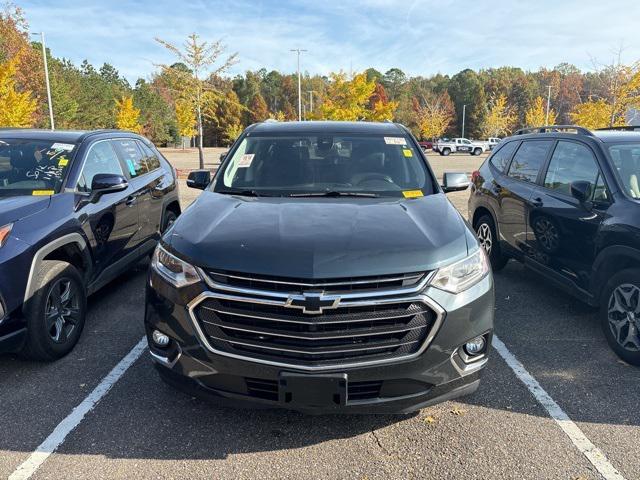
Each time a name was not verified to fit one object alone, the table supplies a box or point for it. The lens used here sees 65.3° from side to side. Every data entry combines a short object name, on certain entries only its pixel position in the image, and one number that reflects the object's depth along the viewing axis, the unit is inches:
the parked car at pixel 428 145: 2301.1
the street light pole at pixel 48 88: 1132.8
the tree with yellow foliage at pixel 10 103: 865.5
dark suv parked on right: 152.2
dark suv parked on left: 135.5
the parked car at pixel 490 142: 2129.9
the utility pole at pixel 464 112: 3129.9
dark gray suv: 97.3
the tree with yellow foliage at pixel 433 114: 2635.3
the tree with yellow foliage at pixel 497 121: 2642.7
